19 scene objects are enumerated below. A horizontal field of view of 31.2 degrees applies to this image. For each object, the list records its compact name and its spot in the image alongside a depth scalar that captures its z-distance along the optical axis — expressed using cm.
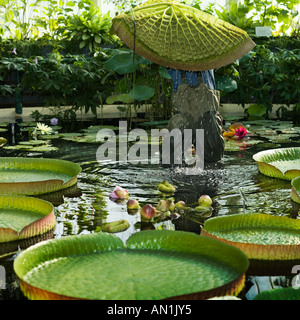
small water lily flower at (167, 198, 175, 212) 208
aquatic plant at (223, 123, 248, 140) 409
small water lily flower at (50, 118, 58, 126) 512
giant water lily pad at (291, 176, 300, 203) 216
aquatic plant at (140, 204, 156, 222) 197
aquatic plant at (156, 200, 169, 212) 207
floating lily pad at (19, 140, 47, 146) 388
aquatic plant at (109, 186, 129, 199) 228
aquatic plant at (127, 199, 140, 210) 214
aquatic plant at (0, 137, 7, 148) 390
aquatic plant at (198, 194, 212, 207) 213
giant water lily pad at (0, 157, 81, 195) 229
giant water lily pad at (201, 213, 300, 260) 154
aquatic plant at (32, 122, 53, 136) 423
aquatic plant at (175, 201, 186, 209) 211
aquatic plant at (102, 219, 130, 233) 185
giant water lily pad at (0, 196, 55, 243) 173
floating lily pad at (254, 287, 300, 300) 108
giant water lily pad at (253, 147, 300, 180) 259
